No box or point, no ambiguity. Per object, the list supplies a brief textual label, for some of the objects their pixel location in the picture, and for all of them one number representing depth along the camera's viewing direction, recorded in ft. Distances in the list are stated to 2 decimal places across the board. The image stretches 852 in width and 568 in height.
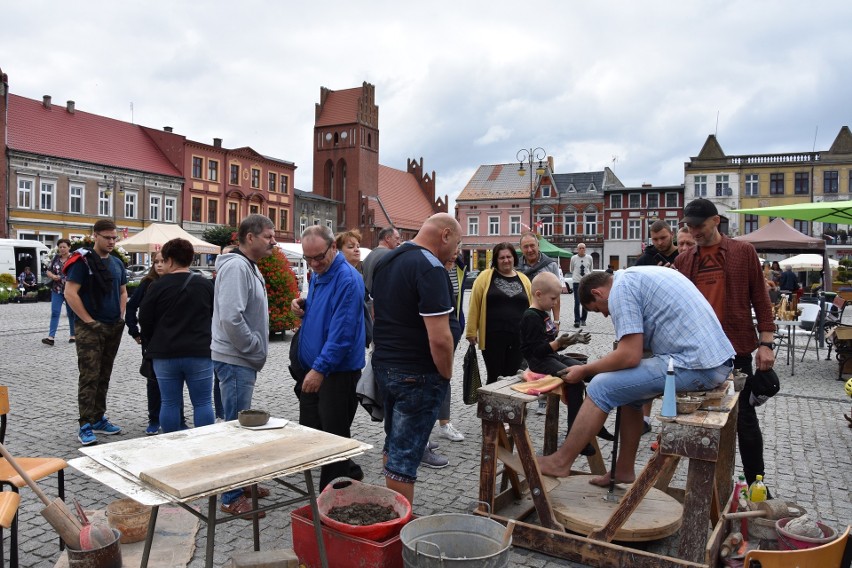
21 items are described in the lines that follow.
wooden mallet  9.86
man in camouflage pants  18.62
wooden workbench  10.49
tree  138.74
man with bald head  11.41
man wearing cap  14.19
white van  88.94
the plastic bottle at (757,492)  12.52
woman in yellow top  19.98
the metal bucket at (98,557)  10.02
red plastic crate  10.12
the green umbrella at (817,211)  29.58
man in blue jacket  13.25
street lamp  86.04
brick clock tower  218.59
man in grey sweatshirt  13.96
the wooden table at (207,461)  7.66
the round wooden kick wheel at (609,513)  11.75
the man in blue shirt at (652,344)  11.70
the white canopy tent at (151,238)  63.52
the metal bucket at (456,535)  10.08
